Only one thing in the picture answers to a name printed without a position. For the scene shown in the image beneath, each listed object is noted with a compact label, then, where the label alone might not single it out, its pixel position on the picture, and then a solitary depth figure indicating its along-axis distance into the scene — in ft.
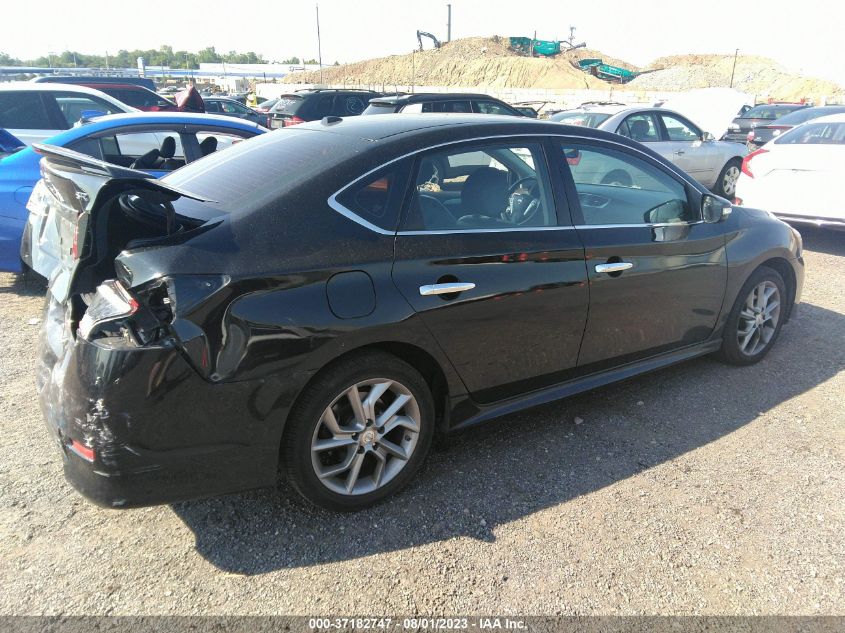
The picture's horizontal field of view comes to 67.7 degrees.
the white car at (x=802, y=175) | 23.79
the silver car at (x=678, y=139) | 32.53
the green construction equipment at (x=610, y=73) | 195.20
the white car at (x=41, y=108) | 26.21
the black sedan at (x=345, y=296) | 7.65
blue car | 17.49
